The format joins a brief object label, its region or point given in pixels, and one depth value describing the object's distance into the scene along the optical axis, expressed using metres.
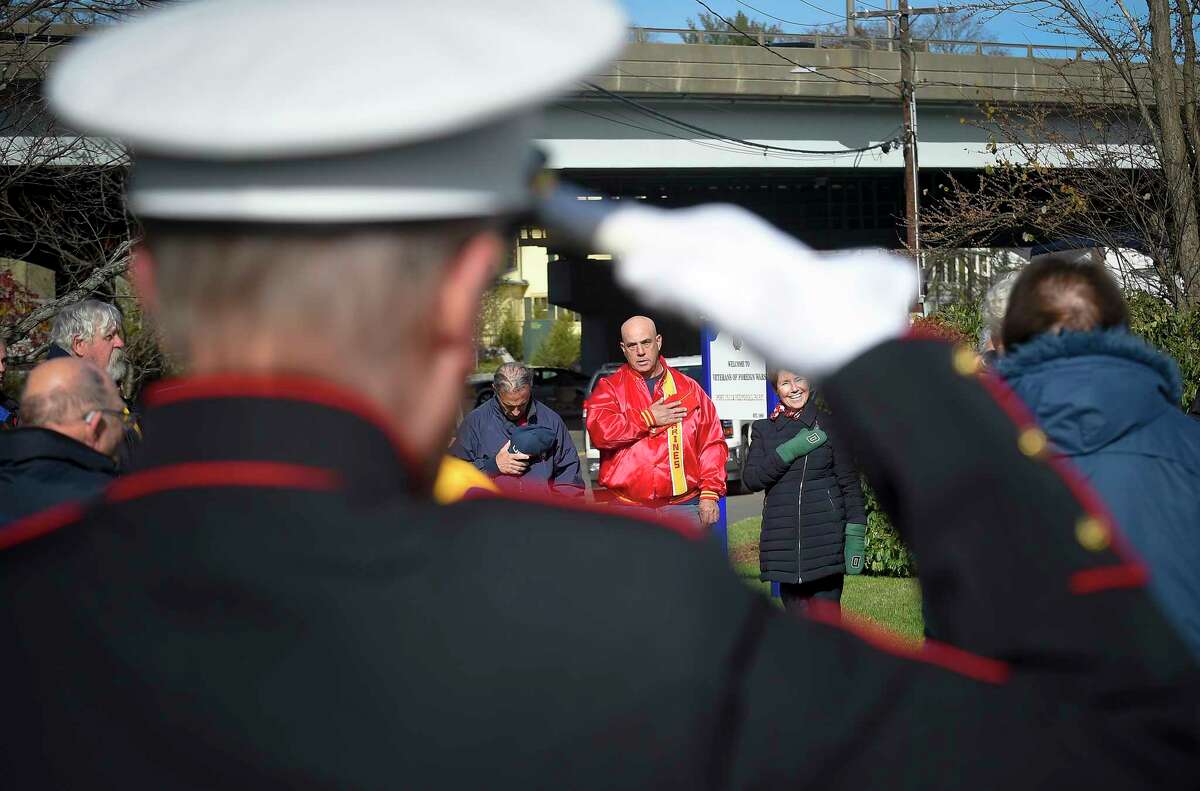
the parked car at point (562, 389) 34.56
